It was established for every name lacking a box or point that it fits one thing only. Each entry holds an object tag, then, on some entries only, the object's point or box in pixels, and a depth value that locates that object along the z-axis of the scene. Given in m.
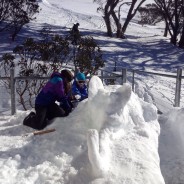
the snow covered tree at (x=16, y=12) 9.54
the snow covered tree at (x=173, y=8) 14.06
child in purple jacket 3.18
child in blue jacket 3.74
